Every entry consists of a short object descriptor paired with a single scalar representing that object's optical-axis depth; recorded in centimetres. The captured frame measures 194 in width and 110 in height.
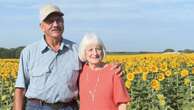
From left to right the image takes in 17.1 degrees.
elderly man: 481
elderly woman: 449
